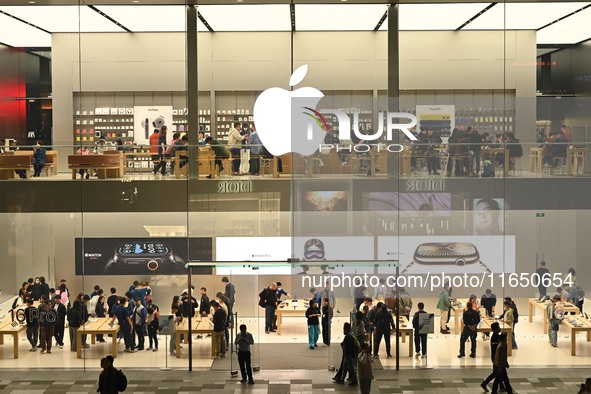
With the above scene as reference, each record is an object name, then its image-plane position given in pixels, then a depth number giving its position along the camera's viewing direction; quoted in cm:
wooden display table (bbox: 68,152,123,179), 1842
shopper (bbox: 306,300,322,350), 1775
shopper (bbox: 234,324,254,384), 1652
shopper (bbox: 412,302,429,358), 1773
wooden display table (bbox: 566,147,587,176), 1830
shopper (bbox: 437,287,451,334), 1788
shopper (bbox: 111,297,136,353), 1798
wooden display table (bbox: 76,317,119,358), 1803
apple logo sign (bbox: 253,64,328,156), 1841
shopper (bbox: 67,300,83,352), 1808
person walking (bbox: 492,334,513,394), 1556
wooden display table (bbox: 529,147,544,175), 1828
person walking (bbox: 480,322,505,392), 1606
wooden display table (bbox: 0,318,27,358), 1806
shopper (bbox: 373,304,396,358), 1752
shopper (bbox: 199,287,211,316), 1802
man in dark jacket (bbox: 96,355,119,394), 1386
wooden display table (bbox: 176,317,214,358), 1778
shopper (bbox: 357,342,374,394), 1523
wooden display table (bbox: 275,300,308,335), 1792
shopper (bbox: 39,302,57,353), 1816
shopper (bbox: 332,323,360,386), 1644
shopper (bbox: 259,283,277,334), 1800
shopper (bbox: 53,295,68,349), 1819
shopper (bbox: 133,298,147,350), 1795
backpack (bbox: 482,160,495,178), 1830
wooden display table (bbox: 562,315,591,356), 1772
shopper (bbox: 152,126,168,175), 1852
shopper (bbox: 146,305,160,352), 1794
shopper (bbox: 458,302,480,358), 1780
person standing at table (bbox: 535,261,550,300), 1820
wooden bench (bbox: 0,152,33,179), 1853
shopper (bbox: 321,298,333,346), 1777
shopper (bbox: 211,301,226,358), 1766
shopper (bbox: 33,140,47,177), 1844
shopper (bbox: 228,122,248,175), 1839
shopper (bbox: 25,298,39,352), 1817
